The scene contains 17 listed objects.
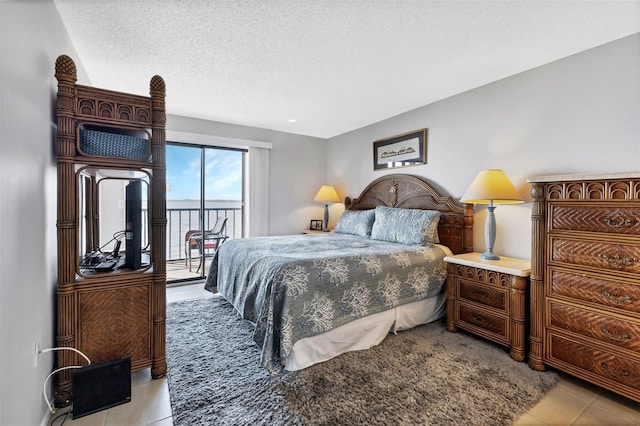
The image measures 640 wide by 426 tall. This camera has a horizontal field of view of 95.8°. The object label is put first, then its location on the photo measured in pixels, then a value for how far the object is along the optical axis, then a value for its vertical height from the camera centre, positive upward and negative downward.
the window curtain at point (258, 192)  4.62 +0.31
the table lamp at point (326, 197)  4.83 +0.24
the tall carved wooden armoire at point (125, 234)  1.63 -0.14
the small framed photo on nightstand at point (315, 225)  5.06 -0.24
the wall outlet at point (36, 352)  1.37 -0.68
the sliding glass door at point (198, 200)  4.52 +0.19
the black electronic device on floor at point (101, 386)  1.60 -1.00
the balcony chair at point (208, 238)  4.73 -0.44
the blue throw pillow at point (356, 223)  3.82 -0.15
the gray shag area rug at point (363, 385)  1.59 -1.11
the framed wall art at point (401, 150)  3.64 +0.83
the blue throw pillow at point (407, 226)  3.06 -0.17
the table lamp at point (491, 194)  2.45 +0.15
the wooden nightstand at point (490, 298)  2.18 -0.72
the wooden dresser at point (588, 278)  1.68 -0.43
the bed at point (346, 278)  2.01 -0.55
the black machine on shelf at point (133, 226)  1.93 -0.10
